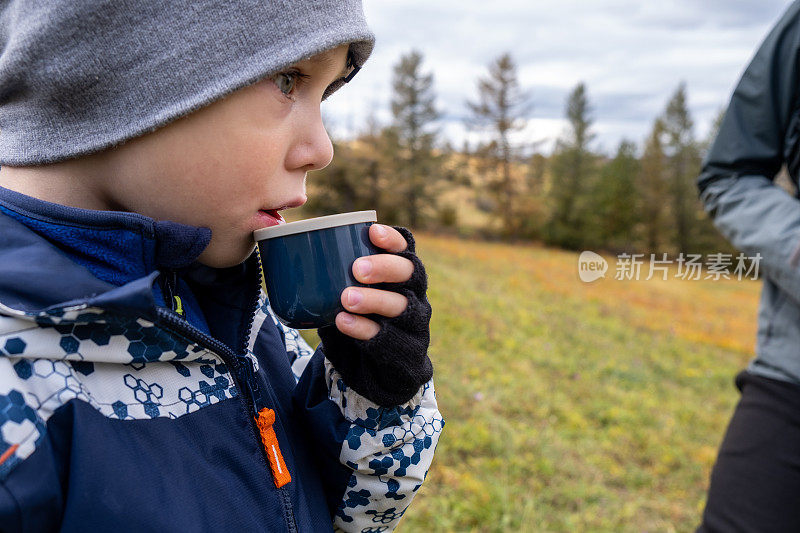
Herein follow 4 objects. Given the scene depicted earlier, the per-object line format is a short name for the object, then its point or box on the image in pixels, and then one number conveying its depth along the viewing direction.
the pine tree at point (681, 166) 34.81
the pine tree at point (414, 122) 32.31
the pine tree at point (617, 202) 34.53
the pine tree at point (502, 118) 36.62
